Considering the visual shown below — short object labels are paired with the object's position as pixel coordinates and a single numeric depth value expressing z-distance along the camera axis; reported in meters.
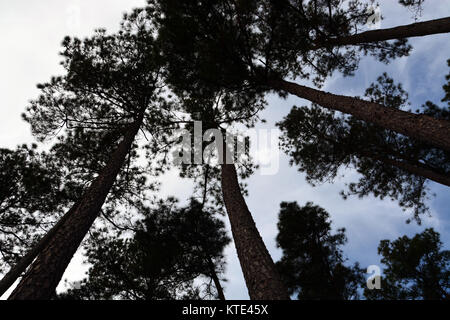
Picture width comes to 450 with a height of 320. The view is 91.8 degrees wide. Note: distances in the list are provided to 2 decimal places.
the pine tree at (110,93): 6.80
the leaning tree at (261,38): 5.84
